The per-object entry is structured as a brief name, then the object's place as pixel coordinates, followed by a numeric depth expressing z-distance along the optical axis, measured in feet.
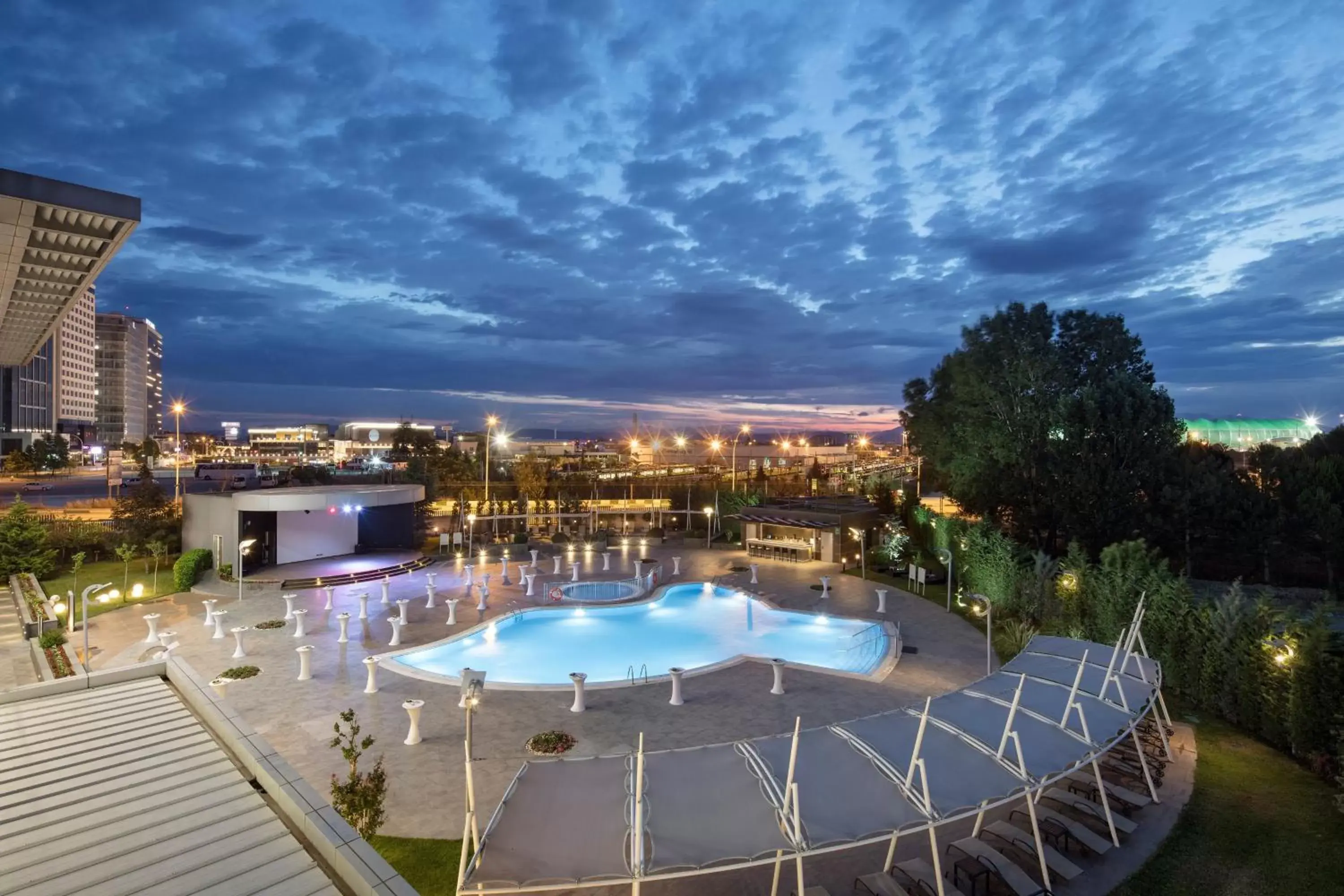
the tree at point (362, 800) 24.82
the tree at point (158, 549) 73.97
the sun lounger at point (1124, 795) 28.17
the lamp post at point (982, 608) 42.78
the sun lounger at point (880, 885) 22.54
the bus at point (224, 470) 175.22
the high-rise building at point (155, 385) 561.84
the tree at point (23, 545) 69.36
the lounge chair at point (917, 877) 23.03
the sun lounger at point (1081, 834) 25.68
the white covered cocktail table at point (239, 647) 50.60
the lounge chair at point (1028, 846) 23.93
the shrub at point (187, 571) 71.72
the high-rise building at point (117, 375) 465.88
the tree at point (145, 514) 77.87
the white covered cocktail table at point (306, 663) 45.68
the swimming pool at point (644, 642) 54.75
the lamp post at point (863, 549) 82.53
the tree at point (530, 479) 114.52
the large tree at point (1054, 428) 73.36
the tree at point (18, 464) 196.85
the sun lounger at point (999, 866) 22.79
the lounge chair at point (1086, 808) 27.27
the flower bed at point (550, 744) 35.68
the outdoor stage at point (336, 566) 77.30
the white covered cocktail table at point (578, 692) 41.57
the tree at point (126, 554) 68.85
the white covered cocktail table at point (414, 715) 36.06
